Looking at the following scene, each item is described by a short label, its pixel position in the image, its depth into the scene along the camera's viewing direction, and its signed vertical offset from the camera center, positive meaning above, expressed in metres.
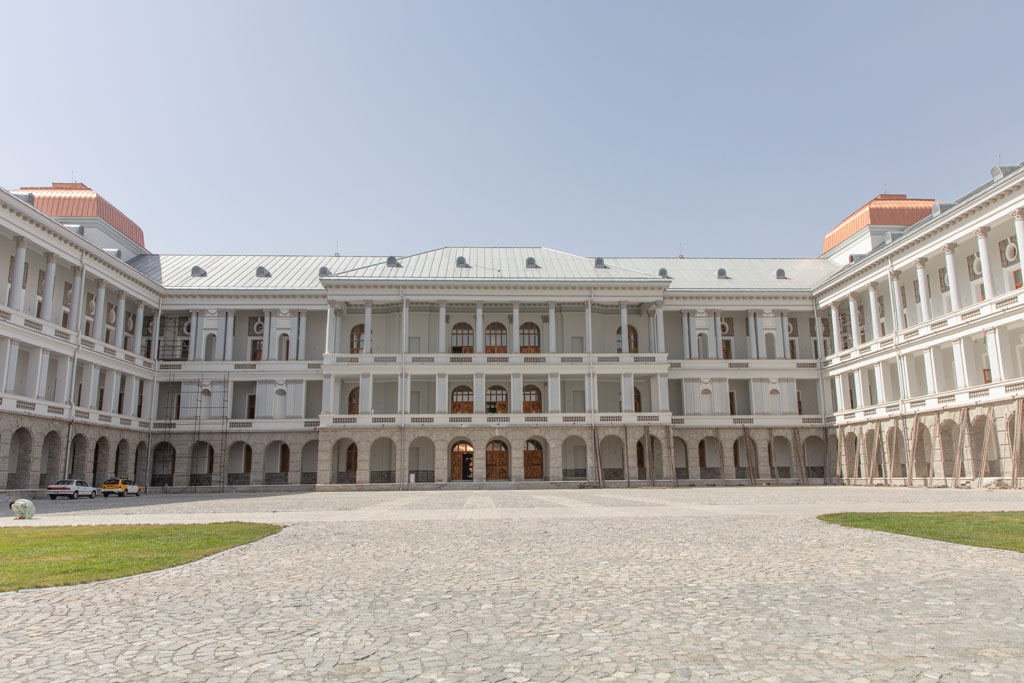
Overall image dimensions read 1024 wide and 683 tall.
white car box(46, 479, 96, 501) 38.78 -1.27
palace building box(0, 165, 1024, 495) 47.25 +6.81
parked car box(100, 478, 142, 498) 44.94 -1.42
